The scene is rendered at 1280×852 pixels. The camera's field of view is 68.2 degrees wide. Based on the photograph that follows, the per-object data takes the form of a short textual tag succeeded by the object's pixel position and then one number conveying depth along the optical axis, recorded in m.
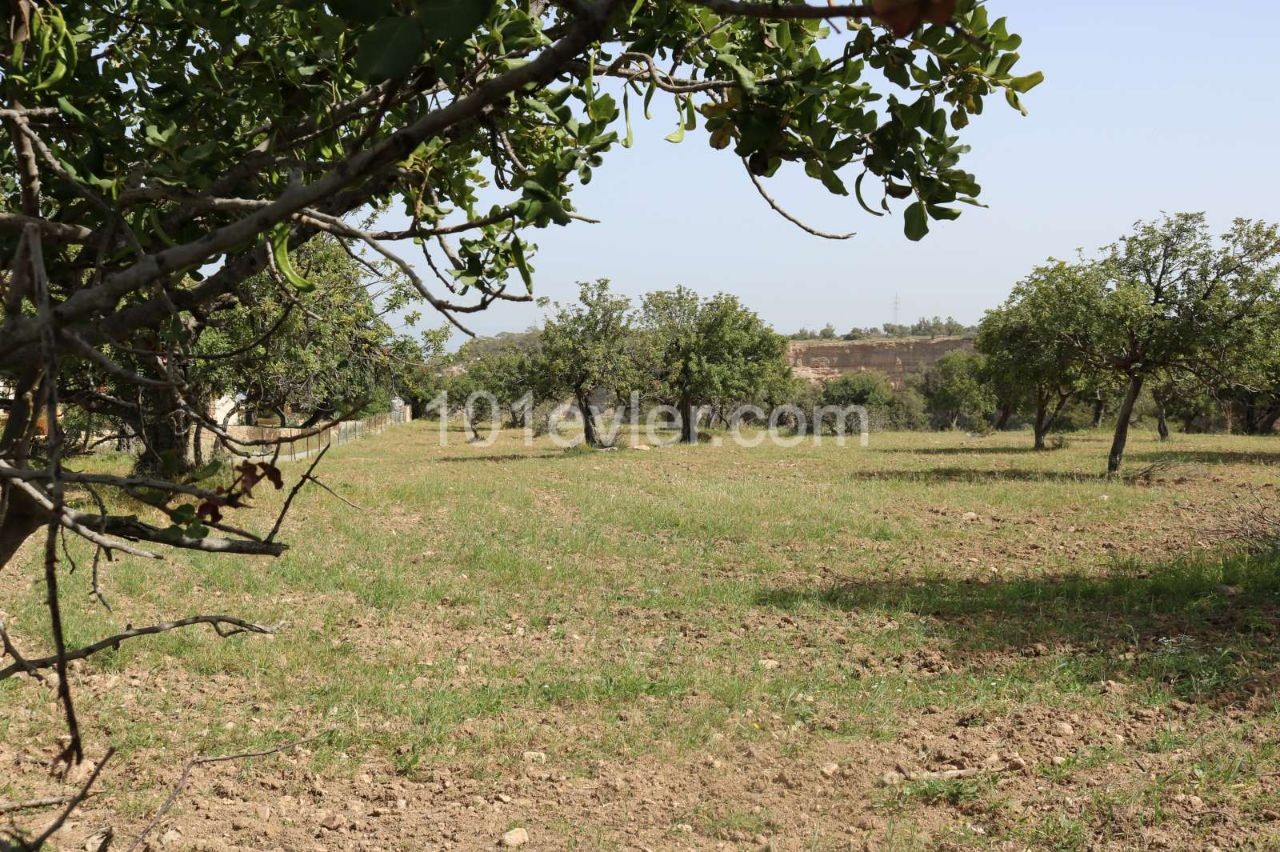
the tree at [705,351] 34.25
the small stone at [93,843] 3.93
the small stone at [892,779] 4.72
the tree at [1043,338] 17.91
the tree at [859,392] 66.44
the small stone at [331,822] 4.33
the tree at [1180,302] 16.73
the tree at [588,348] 29.66
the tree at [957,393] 53.53
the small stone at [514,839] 4.18
